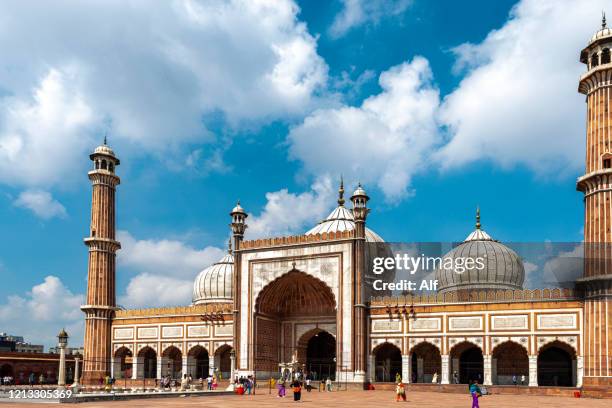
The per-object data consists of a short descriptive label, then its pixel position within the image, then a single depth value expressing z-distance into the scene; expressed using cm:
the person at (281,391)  3447
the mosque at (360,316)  3753
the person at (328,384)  4048
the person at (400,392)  3060
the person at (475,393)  2394
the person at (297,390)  2989
